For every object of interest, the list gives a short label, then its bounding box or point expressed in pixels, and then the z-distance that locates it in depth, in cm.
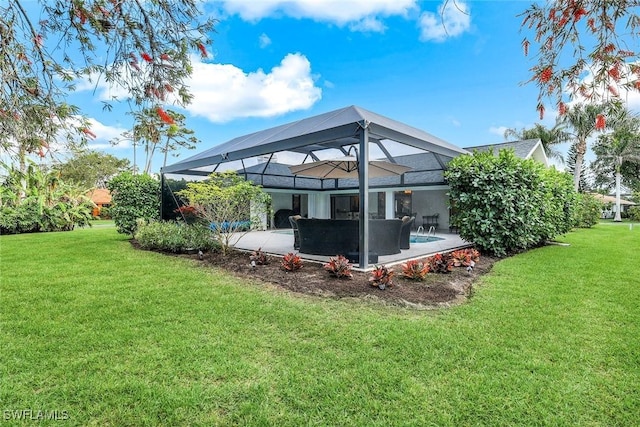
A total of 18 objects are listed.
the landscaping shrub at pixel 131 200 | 1280
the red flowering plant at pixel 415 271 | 591
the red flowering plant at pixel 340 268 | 602
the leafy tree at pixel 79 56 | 324
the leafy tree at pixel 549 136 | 2933
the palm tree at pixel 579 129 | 2664
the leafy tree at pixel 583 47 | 241
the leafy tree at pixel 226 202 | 834
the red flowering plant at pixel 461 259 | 710
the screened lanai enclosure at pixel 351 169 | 669
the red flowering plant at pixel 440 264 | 661
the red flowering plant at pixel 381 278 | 541
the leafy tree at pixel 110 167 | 3559
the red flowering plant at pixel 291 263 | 678
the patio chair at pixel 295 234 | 931
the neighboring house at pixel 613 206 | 3494
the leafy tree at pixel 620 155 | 3145
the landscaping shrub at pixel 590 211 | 1975
